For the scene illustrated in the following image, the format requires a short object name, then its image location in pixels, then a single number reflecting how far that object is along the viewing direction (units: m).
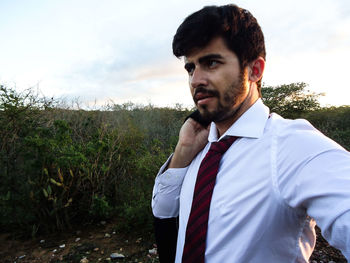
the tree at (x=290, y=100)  9.69
